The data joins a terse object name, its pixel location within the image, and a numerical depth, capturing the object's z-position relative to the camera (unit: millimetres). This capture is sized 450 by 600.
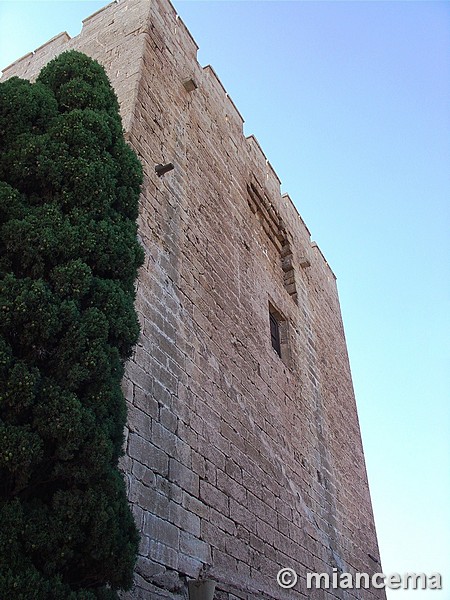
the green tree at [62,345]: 2324
